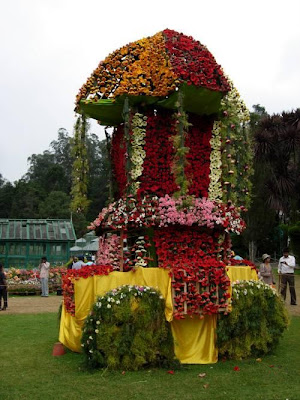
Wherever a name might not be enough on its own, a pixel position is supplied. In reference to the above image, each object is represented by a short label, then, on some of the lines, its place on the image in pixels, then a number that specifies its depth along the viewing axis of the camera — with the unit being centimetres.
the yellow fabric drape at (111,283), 771
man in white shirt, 1375
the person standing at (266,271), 1341
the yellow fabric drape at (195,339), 773
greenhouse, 2459
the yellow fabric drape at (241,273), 855
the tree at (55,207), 5238
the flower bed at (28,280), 2016
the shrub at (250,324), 778
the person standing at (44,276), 1823
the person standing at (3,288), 1503
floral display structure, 809
